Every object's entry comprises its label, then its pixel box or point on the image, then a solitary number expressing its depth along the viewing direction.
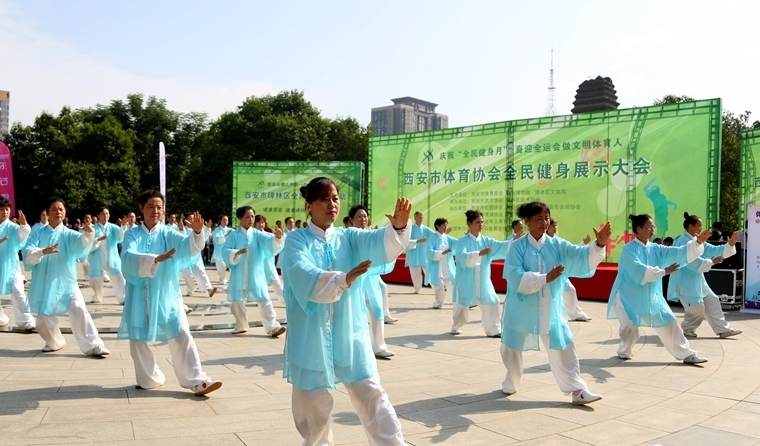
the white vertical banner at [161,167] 16.31
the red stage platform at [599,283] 12.93
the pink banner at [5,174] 18.48
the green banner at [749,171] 11.51
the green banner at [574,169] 11.84
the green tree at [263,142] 28.91
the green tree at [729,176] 23.56
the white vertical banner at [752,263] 10.99
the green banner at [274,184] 19.45
